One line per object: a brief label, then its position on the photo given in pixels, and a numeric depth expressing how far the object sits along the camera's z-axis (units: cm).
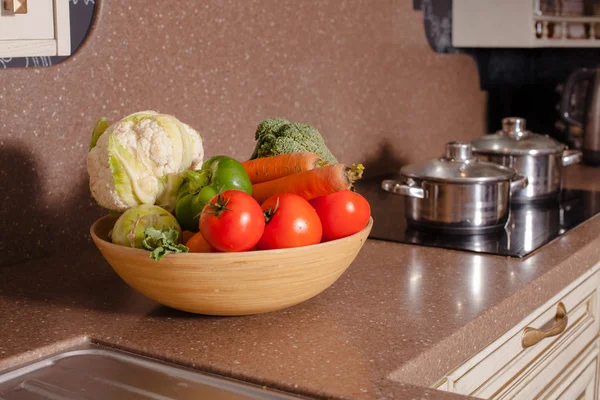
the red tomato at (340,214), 168
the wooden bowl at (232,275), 160
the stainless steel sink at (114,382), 150
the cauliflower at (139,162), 172
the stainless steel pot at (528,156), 238
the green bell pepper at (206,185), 167
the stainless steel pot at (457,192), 209
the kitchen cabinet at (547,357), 173
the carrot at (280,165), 173
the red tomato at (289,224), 162
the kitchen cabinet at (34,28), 181
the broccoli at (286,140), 180
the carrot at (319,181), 167
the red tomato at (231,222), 158
